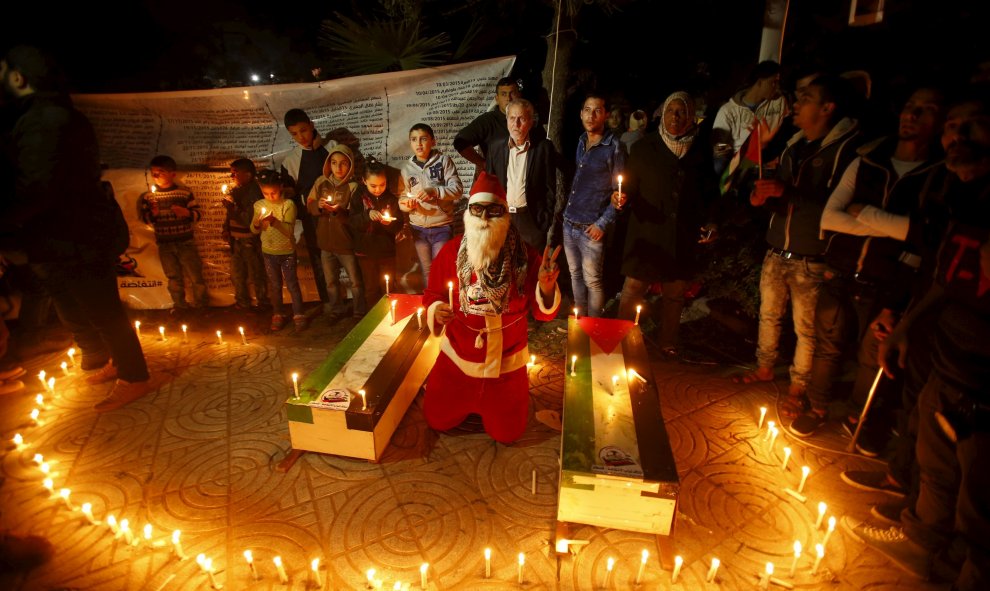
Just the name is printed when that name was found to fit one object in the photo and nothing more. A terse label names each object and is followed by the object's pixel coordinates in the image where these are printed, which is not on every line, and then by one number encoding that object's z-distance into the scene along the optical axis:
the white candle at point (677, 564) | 2.90
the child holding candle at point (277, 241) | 5.90
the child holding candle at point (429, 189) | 5.75
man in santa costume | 3.85
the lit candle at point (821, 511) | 3.20
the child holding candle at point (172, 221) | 6.19
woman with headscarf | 4.82
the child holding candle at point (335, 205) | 5.95
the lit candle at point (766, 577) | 2.80
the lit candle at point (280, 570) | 2.87
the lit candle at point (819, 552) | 2.96
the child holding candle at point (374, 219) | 5.93
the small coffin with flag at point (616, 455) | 3.02
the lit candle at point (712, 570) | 2.86
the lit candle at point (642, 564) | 2.82
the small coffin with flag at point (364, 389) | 3.70
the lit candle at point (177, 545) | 2.99
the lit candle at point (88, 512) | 3.31
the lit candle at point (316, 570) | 2.89
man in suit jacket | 5.41
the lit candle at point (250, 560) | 2.87
